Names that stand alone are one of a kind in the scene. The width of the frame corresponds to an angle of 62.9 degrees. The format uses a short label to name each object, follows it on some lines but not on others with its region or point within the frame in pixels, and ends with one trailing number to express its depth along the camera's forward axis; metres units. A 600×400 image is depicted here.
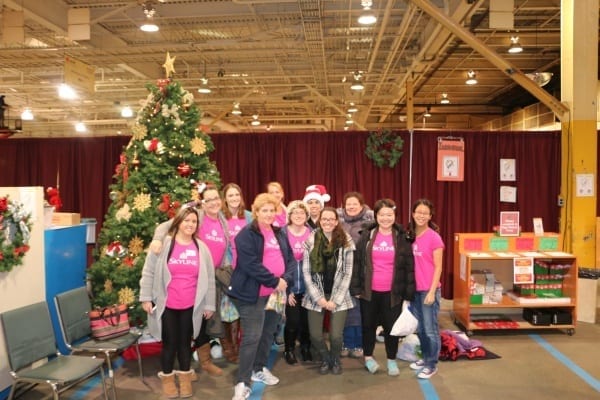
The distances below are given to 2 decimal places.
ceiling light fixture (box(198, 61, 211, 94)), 9.46
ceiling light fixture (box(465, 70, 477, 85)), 9.60
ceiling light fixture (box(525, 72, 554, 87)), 6.32
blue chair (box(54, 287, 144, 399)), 3.57
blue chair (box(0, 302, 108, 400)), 3.06
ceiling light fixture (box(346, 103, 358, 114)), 13.89
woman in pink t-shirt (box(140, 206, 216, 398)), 3.60
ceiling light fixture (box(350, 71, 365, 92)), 9.09
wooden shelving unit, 5.27
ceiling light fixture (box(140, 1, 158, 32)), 5.64
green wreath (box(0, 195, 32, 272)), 3.41
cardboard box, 4.69
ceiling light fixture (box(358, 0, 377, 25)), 6.20
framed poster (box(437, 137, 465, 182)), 6.19
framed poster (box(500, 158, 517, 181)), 6.17
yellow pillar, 5.85
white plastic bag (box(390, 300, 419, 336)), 3.97
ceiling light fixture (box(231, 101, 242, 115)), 12.18
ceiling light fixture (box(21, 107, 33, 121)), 11.94
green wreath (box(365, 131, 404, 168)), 6.14
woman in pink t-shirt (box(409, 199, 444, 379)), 4.07
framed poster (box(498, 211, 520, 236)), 5.59
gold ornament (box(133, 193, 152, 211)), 4.58
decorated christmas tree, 4.51
